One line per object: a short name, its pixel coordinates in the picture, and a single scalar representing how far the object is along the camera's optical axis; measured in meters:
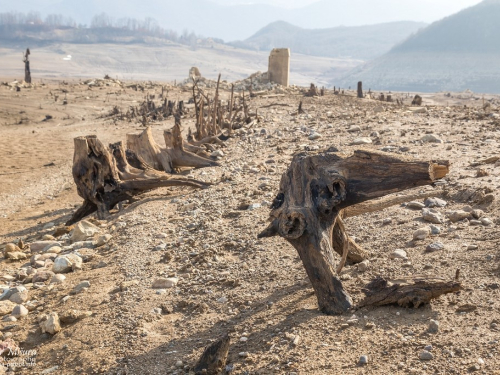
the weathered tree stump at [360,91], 18.38
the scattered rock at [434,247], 4.30
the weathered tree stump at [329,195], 3.60
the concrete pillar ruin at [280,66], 23.56
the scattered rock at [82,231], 6.27
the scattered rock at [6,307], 4.60
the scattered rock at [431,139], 8.27
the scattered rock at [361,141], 8.80
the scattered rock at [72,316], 4.25
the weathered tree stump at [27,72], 29.30
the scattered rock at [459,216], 4.88
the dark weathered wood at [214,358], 3.21
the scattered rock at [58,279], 5.18
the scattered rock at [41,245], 6.25
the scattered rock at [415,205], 5.38
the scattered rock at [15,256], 5.97
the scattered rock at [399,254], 4.27
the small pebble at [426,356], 3.01
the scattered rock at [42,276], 5.25
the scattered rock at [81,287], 4.80
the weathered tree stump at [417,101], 16.38
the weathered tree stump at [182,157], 8.68
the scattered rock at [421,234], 4.59
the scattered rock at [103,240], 6.03
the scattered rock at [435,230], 4.68
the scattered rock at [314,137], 9.94
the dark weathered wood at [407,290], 3.40
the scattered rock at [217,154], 9.42
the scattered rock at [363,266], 4.16
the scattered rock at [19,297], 4.80
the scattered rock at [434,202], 5.39
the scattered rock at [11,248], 6.18
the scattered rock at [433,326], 3.23
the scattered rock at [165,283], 4.65
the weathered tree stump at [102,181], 7.18
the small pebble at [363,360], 3.07
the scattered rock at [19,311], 4.54
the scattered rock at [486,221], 4.64
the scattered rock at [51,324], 4.15
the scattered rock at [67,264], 5.41
